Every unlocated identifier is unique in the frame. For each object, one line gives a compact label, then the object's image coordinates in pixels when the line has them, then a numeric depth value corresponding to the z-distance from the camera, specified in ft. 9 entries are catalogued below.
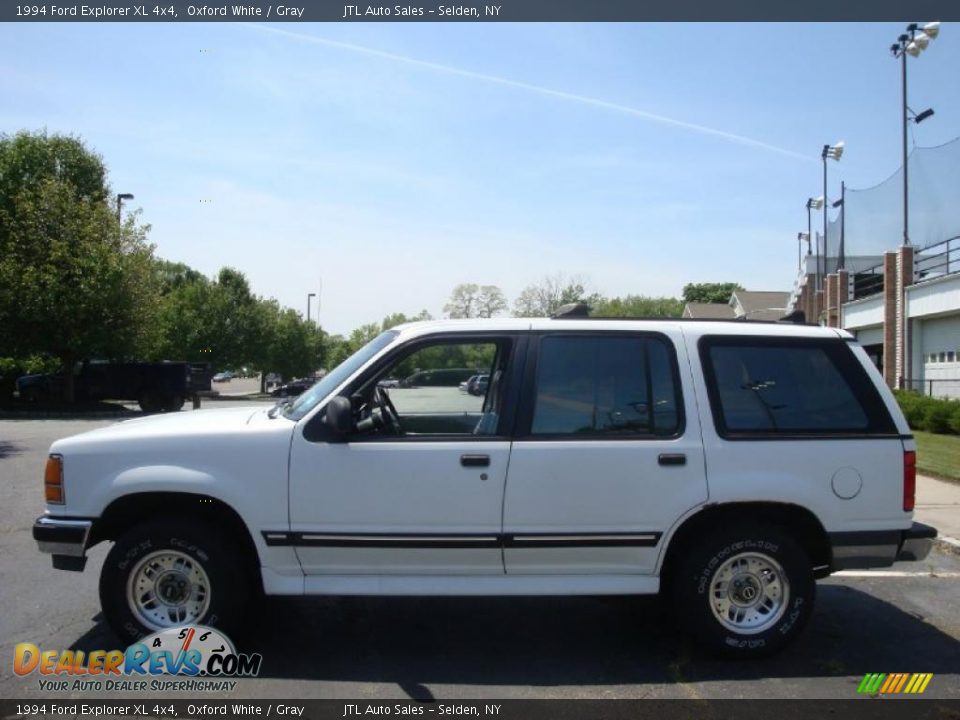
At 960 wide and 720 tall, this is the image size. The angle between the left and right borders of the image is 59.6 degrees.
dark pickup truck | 95.55
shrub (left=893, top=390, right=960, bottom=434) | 63.20
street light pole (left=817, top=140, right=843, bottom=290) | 111.94
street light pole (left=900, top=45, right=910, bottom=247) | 82.79
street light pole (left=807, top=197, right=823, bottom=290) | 126.41
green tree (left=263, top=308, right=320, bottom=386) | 162.50
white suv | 16.11
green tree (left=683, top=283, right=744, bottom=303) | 365.81
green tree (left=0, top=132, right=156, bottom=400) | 88.94
